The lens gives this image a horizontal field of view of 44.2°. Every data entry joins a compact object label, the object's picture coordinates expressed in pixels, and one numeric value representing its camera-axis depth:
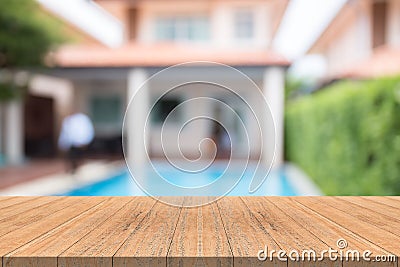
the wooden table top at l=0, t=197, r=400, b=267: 1.33
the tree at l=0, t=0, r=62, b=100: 10.31
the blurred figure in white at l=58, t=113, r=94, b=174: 11.63
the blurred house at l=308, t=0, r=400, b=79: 14.78
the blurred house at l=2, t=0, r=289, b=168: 15.77
